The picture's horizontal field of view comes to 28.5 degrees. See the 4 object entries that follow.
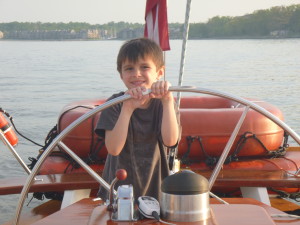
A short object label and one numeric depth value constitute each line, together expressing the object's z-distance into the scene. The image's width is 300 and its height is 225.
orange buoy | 4.07
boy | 2.48
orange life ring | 3.99
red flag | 3.68
